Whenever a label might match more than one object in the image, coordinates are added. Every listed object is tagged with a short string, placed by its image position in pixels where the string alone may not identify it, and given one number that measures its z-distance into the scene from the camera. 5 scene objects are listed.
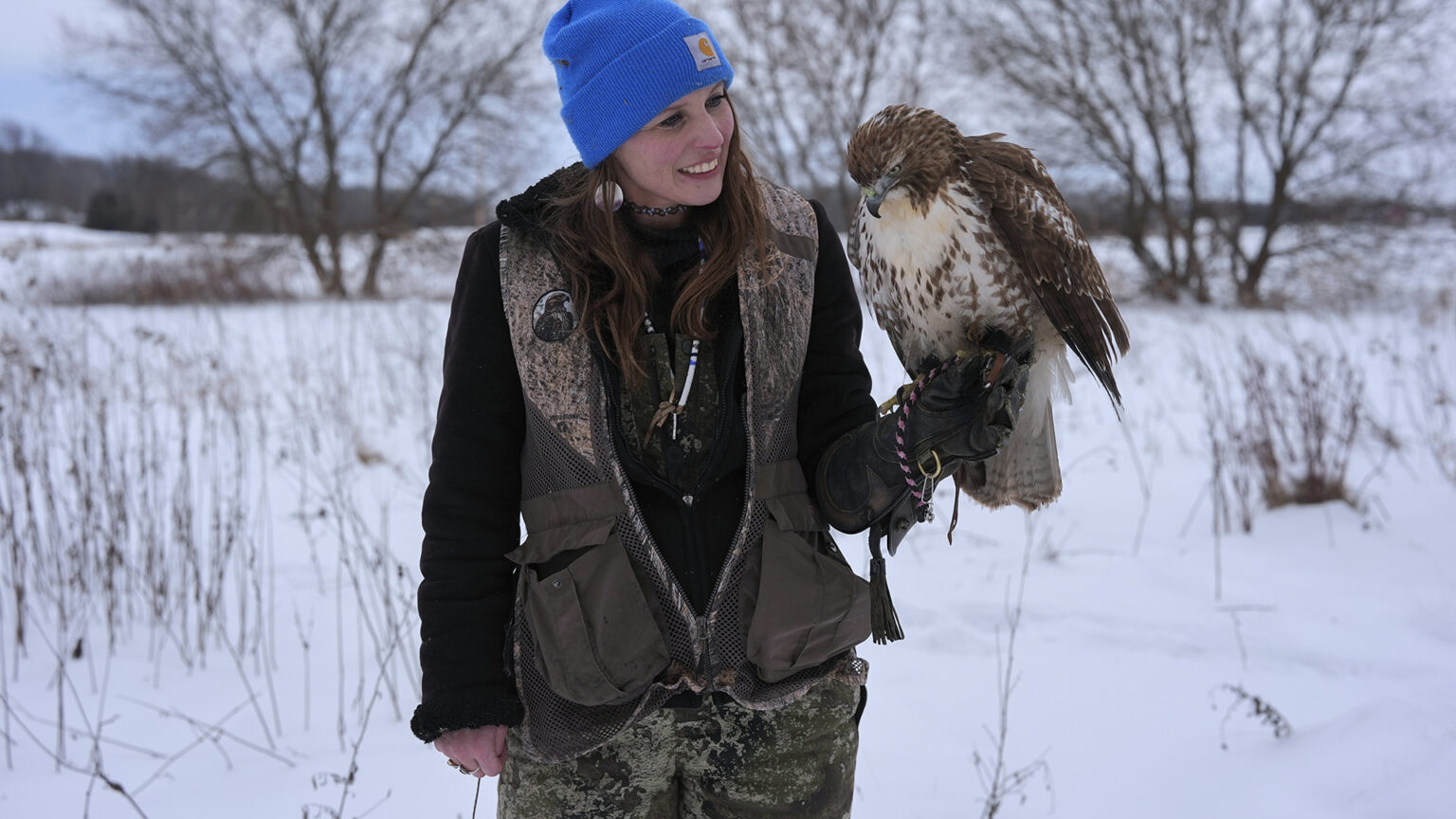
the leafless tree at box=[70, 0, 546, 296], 13.15
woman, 1.53
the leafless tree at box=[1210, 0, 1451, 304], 9.98
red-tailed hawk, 1.89
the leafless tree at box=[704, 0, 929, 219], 8.60
